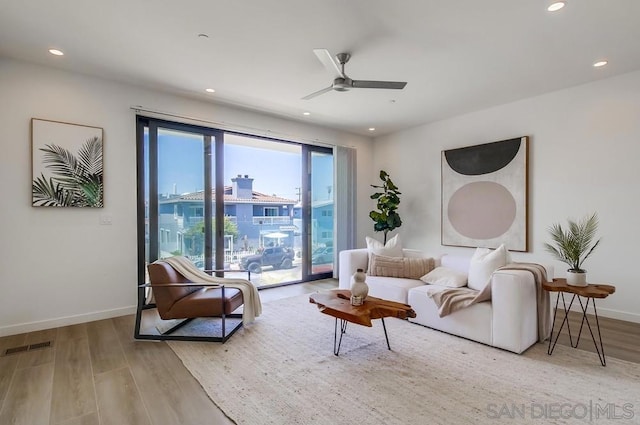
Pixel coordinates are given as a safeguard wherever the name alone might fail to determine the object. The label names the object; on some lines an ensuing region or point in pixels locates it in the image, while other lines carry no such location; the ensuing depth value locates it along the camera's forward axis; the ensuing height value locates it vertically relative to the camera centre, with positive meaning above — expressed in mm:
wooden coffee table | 2445 -835
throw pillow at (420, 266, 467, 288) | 3412 -780
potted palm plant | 2617 -342
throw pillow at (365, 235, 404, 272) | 4199 -530
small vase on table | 2693 -701
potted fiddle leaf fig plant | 5555 -6
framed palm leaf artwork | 3246 +524
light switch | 3621 -90
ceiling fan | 2792 +1251
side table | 2430 -662
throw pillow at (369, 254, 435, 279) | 3873 -719
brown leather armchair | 2988 -906
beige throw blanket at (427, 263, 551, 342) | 2855 -851
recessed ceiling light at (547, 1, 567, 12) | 2257 +1533
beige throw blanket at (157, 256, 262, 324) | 3273 -800
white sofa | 2652 -991
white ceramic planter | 2604 -590
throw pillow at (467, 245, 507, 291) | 3113 -570
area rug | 1895 -1259
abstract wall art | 4293 +237
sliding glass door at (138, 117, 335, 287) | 4035 +144
